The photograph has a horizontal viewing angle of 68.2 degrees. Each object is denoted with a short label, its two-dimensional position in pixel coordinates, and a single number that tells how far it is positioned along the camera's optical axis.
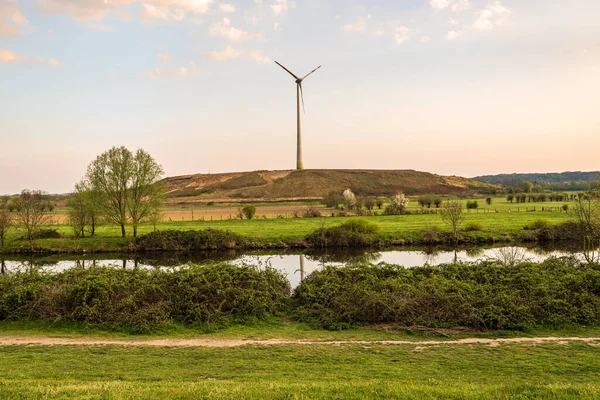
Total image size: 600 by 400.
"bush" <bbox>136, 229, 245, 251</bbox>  45.06
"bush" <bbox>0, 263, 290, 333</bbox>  16.47
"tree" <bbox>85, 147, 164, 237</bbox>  48.72
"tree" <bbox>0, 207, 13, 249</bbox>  42.38
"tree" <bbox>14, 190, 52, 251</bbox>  43.19
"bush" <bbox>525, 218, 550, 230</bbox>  47.78
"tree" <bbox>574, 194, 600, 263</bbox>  26.88
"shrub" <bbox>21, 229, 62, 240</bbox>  46.38
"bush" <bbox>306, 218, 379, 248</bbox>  45.00
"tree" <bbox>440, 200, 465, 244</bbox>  44.72
